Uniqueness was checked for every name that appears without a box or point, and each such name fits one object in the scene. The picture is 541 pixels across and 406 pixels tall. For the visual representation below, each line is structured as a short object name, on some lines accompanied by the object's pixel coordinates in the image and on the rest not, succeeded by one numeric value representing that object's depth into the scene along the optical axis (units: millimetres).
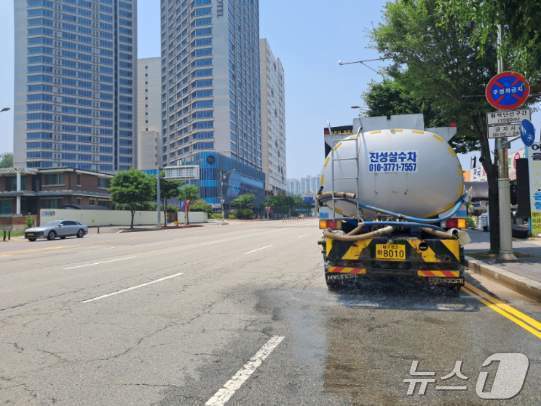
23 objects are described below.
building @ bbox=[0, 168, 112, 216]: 62312
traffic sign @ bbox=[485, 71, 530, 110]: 9961
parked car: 30375
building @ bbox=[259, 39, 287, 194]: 172000
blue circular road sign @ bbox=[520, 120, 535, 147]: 10500
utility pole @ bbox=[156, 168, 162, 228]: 50500
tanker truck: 6953
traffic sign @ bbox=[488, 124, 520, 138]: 10469
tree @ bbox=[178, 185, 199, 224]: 72556
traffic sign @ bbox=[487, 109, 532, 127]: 10438
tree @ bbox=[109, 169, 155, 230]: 47594
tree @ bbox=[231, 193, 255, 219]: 105188
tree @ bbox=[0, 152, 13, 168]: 150800
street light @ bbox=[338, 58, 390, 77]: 18380
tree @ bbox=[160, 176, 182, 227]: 58375
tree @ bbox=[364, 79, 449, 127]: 21152
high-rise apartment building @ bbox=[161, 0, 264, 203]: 128250
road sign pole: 10721
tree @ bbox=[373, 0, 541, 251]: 11523
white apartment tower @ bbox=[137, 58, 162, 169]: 189625
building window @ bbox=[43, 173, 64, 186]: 62844
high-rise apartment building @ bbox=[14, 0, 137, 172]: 147125
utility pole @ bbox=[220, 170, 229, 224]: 107650
